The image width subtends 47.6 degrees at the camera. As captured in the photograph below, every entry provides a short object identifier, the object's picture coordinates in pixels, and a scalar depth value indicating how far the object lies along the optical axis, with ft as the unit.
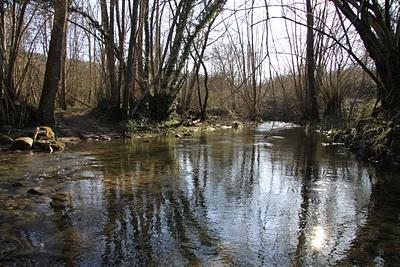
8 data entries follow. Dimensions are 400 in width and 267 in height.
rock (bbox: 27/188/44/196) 20.48
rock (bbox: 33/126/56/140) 38.55
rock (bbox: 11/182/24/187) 22.15
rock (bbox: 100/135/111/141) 45.37
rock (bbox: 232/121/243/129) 72.20
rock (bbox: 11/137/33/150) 35.22
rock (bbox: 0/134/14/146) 37.21
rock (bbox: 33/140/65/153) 35.58
